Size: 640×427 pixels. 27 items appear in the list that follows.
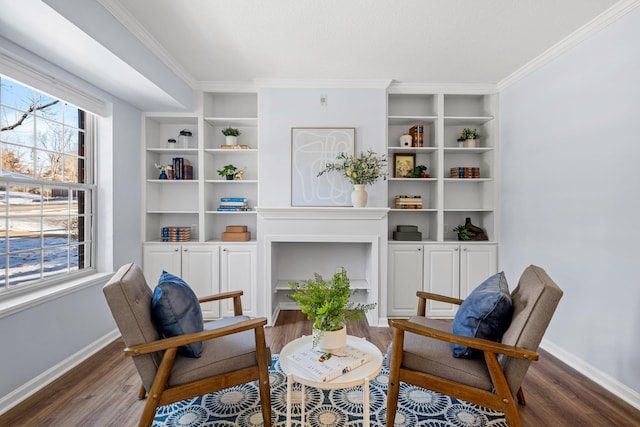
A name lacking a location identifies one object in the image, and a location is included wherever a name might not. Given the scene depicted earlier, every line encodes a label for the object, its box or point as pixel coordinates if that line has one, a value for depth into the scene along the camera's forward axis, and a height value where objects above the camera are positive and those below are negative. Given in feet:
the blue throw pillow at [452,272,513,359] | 5.50 -1.90
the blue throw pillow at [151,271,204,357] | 5.56 -1.87
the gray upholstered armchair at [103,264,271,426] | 5.09 -2.65
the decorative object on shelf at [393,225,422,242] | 11.68 -0.83
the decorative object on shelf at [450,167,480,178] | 11.97 +1.51
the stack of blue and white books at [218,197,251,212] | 11.98 +0.23
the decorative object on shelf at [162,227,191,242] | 11.76 -0.92
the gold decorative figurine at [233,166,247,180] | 12.15 +1.36
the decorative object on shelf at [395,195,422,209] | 11.94 +0.35
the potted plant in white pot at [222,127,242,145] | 11.96 +2.89
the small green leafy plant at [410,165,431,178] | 12.01 +1.50
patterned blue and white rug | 6.04 -4.08
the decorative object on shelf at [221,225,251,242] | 11.68 -0.90
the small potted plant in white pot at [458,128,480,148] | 11.89 +2.84
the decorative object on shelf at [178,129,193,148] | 11.93 +2.80
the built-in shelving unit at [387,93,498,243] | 12.21 +2.01
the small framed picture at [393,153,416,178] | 12.30 +1.86
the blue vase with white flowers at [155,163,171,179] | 11.81 +1.47
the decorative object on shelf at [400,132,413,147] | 11.84 +2.69
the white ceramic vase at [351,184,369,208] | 10.79 +0.51
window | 7.01 +0.52
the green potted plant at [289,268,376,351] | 5.54 -1.77
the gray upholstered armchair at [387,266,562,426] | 5.06 -2.62
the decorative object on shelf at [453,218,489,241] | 11.99 -0.79
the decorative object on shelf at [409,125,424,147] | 11.97 +2.93
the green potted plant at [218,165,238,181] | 11.87 +1.46
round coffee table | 4.86 -2.66
